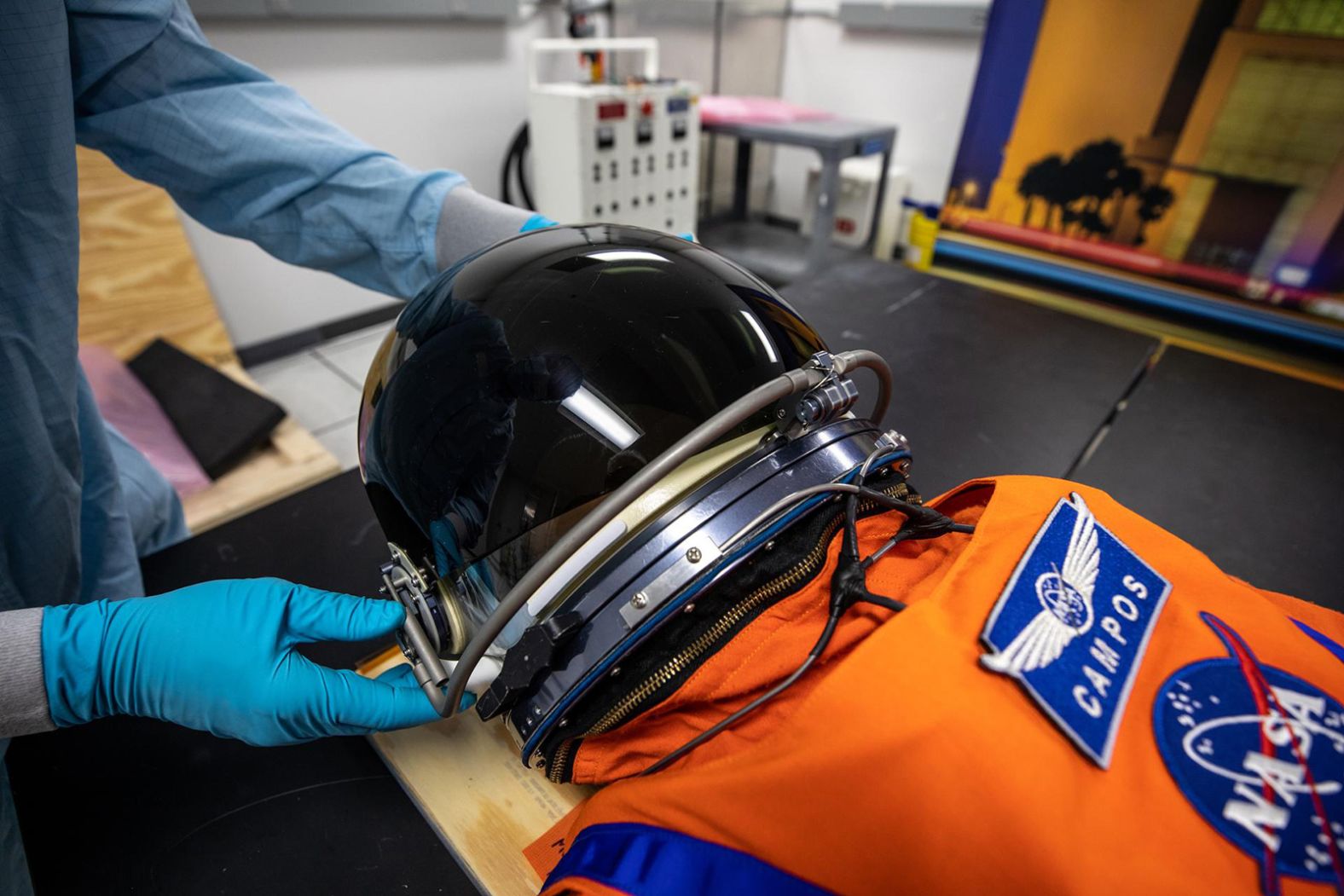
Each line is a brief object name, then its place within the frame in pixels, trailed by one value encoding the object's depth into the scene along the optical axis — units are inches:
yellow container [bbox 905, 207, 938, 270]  95.4
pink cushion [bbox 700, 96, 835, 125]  102.2
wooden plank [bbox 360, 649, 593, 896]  21.6
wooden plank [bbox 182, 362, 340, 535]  58.9
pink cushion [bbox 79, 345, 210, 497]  60.1
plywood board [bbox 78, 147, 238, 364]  69.2
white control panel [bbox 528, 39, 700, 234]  88.2
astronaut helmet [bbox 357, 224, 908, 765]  16.5
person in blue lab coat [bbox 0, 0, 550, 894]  21.1
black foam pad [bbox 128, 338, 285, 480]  62.8
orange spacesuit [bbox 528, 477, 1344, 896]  13.0
